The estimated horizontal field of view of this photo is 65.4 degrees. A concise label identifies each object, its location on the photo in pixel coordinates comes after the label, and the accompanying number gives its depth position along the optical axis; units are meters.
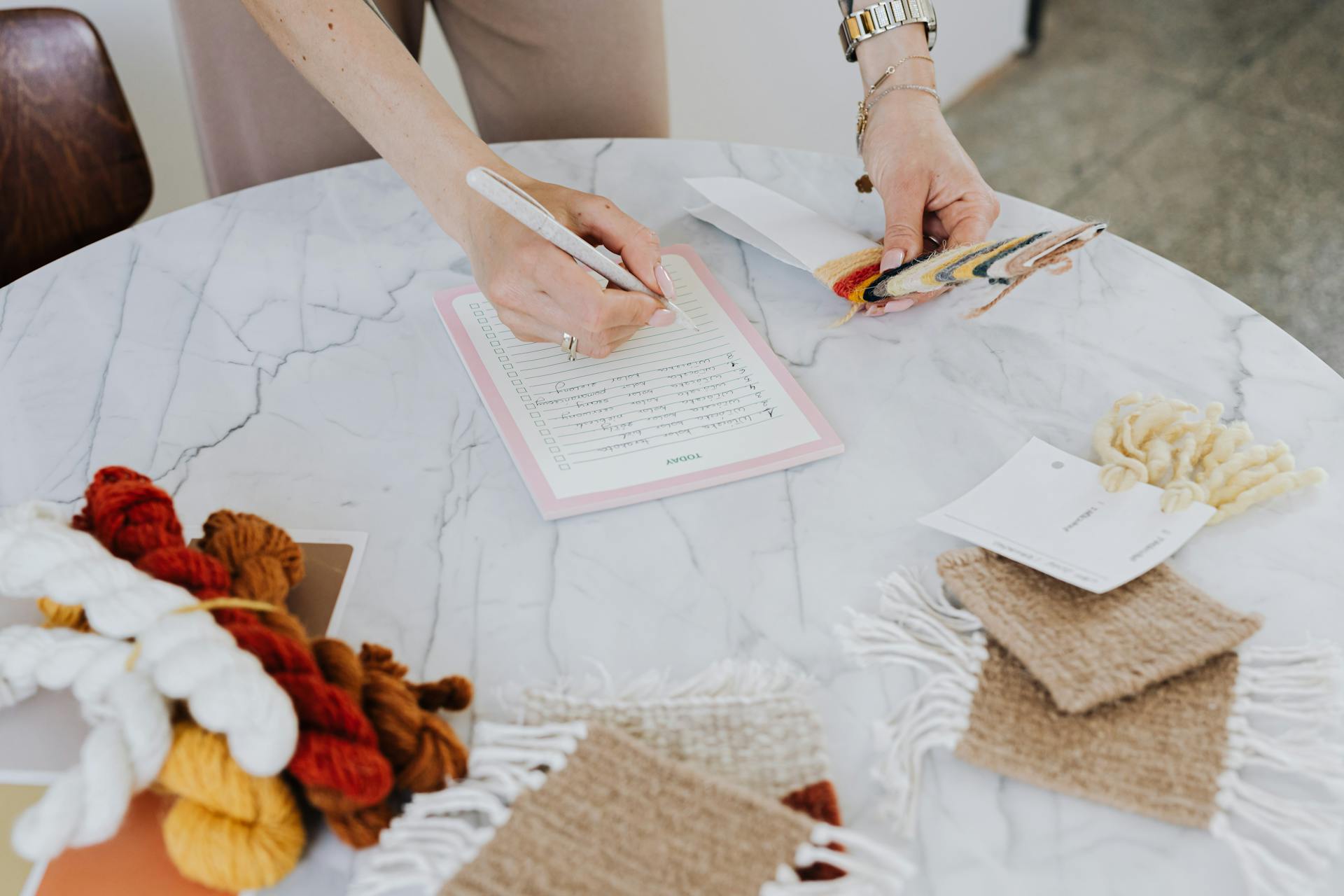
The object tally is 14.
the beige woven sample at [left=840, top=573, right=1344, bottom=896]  0.60
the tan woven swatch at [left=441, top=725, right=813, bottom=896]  0.56
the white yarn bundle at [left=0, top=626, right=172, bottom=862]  0.51
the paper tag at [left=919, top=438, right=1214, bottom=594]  0.73
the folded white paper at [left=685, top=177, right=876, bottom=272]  1.02
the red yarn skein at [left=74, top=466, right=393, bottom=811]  0.56
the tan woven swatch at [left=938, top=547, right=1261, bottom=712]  0.65
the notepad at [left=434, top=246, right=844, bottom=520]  0.82
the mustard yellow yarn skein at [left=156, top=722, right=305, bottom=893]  0.55
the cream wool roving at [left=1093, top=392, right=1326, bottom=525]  0.78
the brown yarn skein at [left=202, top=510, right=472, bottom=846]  0.60
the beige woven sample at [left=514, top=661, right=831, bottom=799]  0.62
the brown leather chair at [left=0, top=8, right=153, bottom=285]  1.25
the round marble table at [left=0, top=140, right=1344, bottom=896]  0.68
